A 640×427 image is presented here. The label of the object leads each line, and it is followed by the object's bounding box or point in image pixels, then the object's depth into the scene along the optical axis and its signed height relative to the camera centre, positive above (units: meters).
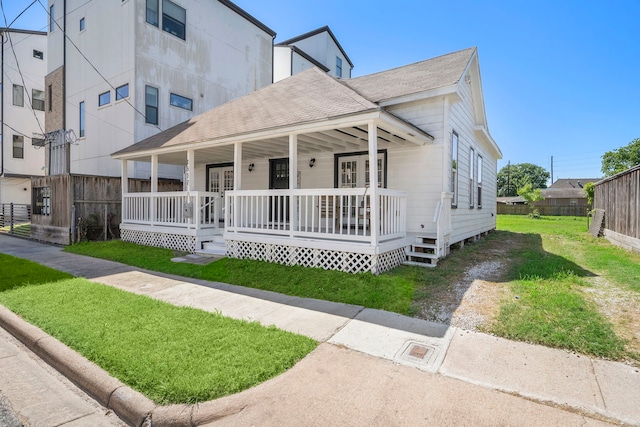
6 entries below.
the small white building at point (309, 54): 19.77 +9.90
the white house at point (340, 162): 6.64 +1.28
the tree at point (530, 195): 35.34 +1.67
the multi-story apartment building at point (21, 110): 21.66 +6.44
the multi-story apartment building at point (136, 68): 12.79 +6.20
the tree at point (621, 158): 43.22 +7.51
